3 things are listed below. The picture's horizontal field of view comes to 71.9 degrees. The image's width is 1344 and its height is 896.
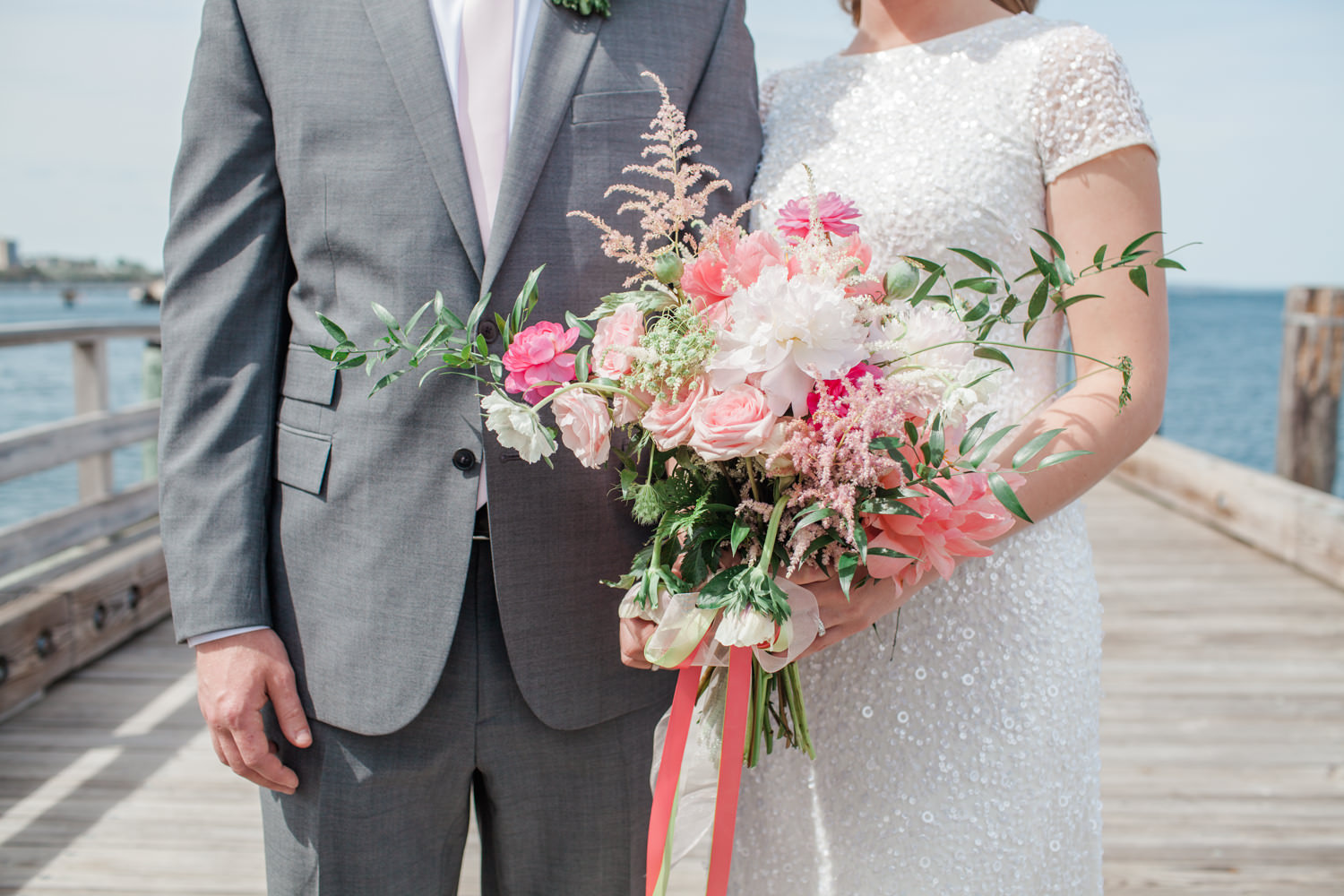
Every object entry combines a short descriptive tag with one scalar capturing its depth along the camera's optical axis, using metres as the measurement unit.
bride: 1.27
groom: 1.25
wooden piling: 6.18
